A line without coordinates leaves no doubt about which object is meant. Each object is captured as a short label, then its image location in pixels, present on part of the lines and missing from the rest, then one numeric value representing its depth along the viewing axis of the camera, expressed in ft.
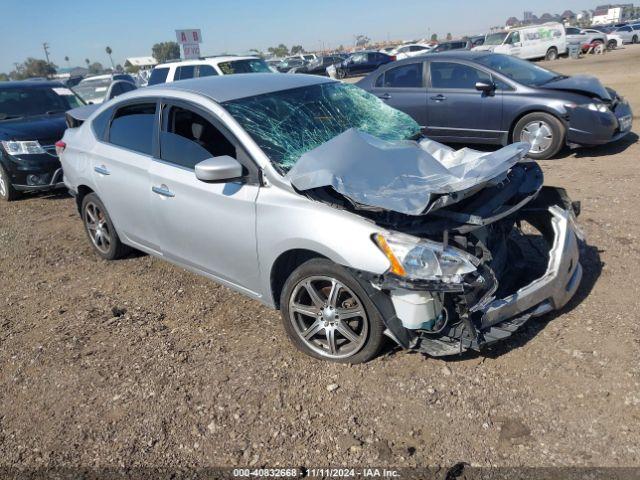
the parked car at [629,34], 115.08
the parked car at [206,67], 38.68
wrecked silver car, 9.32
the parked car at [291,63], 129.54
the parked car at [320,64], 106.63
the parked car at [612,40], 102.54
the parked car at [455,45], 98.89
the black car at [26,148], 24.67
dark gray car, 23.91
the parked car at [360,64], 99.45
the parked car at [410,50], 109.09
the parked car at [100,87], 37.84
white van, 86.58
